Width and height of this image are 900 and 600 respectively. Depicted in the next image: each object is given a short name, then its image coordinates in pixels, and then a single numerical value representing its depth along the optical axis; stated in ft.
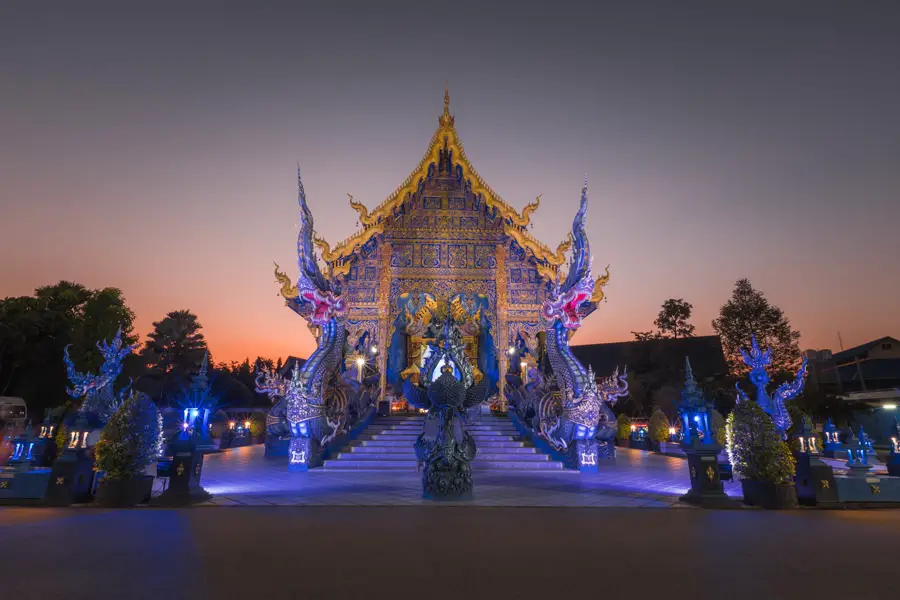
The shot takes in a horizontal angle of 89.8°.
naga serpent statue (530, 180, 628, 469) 32.60
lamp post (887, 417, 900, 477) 23.26
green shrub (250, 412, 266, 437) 59.98
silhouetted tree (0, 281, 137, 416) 71.97
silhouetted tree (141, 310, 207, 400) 81.97
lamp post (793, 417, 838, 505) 18.69
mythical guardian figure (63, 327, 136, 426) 32.68
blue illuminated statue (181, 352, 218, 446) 42.50
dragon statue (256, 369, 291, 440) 38.73
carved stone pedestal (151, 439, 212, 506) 18.67
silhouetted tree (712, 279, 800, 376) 81.76
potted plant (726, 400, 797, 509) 18.43
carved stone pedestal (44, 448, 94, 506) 18.42
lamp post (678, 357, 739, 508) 18.80
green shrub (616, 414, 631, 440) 59.31
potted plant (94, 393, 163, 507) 18.35
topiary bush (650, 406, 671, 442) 50.80
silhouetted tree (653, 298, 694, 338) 95.91
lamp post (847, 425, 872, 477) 27.66
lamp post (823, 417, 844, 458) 37.91
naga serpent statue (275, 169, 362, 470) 32.22
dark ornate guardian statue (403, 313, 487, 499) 20.56
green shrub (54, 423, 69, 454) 31.35
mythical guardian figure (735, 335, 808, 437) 33.73
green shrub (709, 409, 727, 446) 40.07
